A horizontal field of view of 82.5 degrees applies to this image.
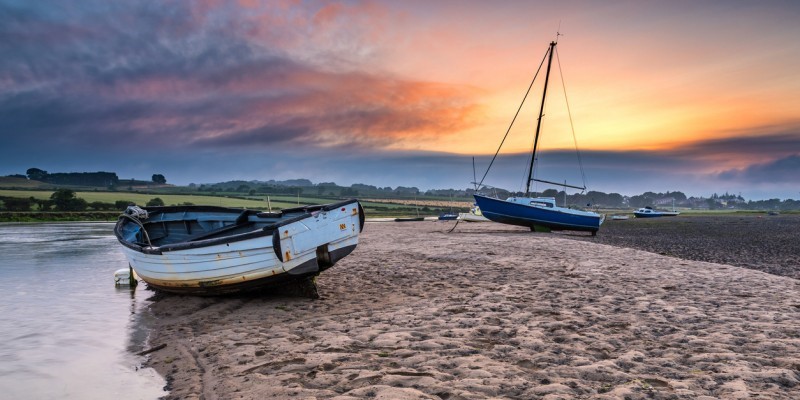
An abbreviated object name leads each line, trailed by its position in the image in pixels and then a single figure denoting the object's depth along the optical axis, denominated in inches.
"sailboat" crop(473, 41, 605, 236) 1312.7
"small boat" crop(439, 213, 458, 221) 3052.7
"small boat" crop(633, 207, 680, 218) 3779.5
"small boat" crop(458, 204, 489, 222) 2287.2
